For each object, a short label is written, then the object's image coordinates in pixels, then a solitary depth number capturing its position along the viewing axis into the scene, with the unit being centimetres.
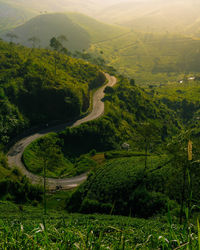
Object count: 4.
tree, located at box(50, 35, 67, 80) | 14988
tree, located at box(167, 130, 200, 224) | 2836
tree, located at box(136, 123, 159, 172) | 5612
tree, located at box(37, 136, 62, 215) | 4188
